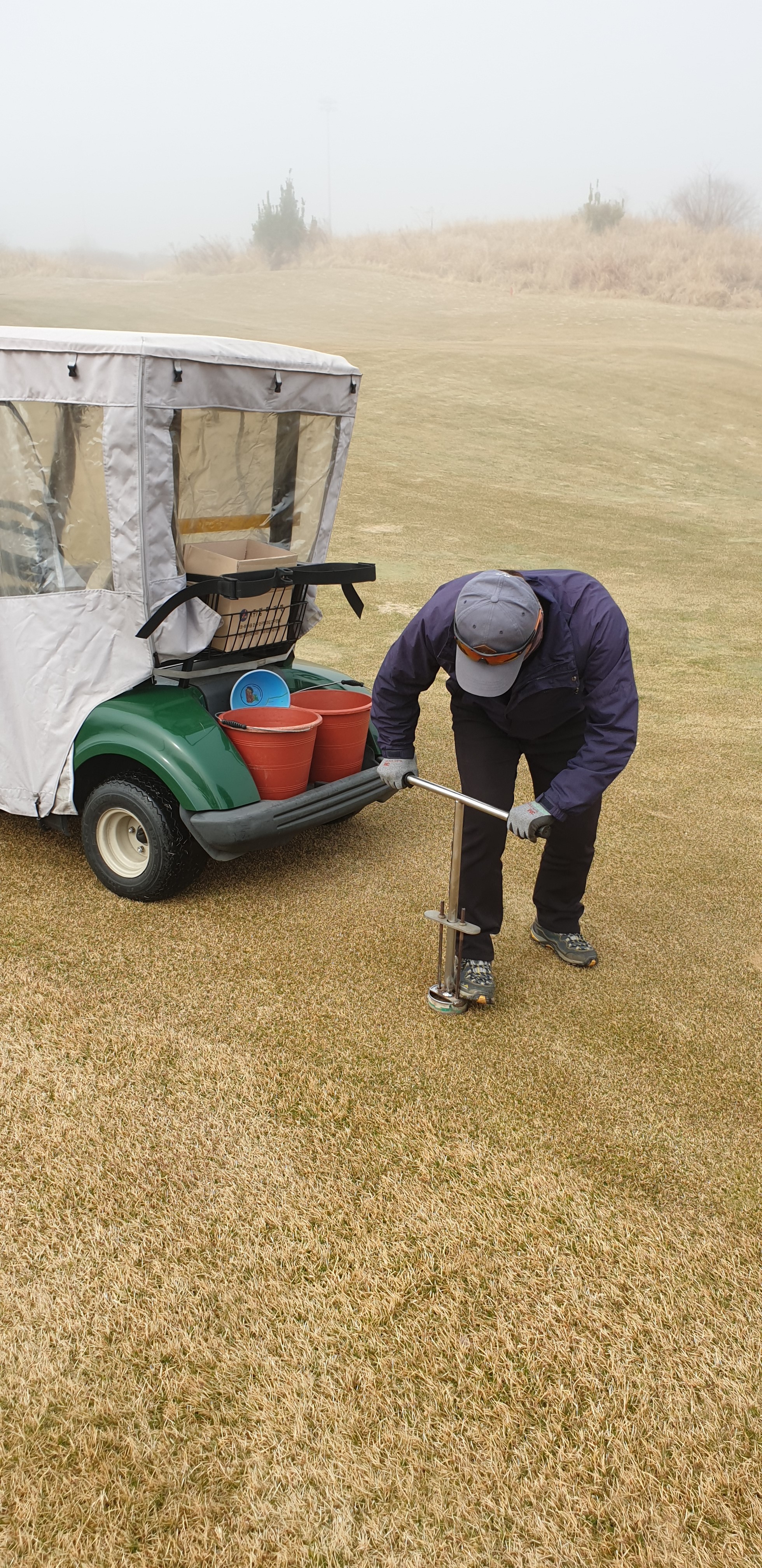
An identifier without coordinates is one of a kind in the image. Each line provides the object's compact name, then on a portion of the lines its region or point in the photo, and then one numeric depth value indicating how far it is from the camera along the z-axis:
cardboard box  3.88
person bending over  2.90
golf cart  3.54
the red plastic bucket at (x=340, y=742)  4.08
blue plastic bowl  4.25
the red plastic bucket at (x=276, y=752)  3.78
